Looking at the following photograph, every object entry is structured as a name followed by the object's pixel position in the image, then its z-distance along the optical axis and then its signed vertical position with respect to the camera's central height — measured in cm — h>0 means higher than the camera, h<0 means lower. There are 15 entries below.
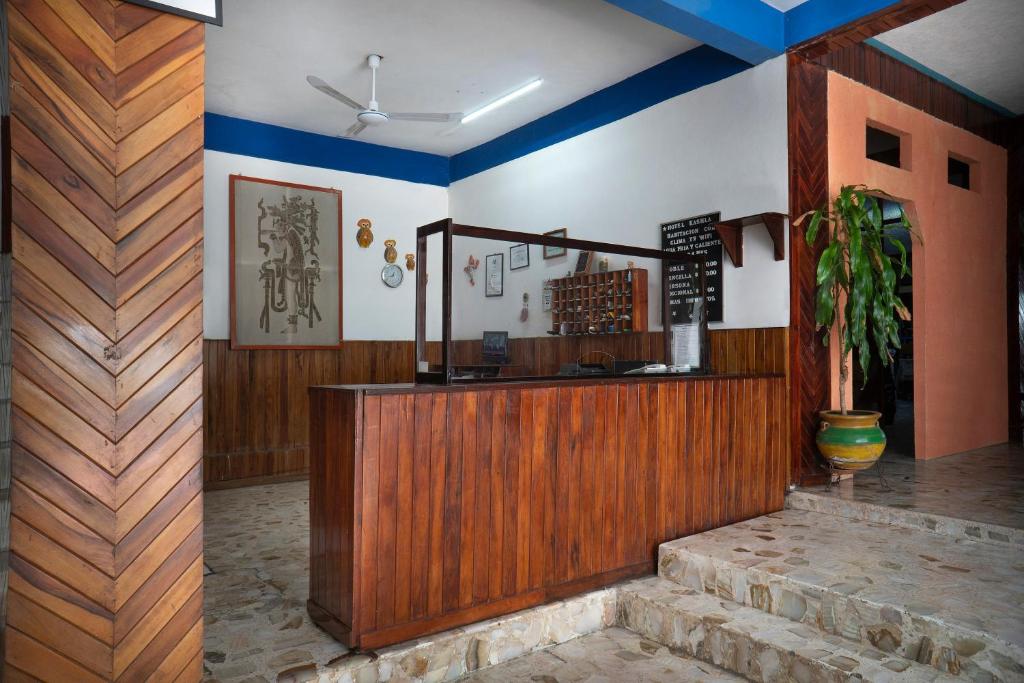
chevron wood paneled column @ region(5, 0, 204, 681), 194 +0
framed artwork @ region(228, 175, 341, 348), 607 +76
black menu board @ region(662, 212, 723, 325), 443 +54
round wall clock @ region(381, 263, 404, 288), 698 +74
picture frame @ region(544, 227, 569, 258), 364 +52
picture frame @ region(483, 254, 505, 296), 338 +36
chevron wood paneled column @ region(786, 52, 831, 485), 436 +65
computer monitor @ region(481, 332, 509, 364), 314 -1
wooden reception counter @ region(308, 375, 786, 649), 257 -68
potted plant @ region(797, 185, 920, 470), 415 +29
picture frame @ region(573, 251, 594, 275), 386 +49
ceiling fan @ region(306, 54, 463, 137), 481 +185
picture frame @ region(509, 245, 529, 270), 359 +48
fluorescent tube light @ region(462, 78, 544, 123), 556 +216
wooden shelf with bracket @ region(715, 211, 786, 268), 431 +76
